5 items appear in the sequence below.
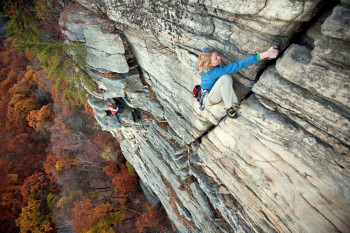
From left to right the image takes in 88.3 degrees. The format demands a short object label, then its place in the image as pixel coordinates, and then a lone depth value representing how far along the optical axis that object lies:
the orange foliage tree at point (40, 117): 23.28
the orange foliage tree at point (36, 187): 19.73
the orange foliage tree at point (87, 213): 17.27
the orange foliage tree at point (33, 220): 18.19
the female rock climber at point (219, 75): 3.73
